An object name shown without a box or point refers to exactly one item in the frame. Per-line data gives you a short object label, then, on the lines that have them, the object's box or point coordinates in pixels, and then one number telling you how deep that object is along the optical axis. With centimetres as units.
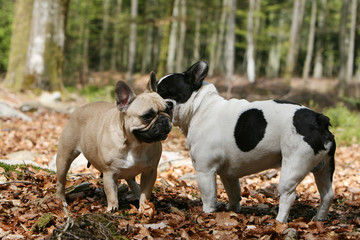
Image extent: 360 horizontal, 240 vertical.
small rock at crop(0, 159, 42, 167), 601
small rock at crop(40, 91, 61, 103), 1292
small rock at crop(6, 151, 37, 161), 729
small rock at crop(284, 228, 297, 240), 338
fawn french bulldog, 375
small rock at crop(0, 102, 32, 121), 1074
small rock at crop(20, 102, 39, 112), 1172
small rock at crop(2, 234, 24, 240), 340
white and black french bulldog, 353
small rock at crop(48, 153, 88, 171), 692
